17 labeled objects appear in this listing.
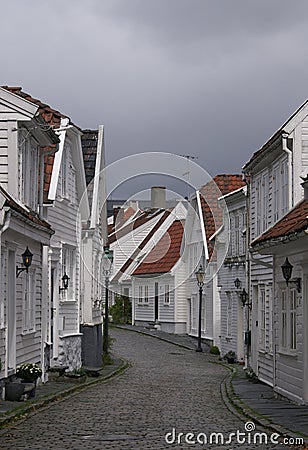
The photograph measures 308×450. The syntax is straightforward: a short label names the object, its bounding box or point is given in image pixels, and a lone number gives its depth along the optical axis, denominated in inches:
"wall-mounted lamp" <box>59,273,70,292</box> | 1037.8
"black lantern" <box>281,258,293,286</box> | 697.0
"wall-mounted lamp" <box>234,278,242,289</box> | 1356.1
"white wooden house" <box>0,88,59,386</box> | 695.1
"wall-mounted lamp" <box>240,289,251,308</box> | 1186.8
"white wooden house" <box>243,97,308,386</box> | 840.9
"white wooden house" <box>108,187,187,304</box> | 2405.3
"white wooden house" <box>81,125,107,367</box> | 1192.8
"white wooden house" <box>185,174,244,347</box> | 1604.3
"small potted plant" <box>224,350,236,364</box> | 1397.6
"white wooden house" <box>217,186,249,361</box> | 1365.7
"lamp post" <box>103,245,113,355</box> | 1367.9
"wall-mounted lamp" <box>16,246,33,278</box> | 743.7
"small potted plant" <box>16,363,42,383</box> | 742.5
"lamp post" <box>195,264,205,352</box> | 1676.9
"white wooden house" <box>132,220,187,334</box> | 2084.2
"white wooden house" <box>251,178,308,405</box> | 675.4
